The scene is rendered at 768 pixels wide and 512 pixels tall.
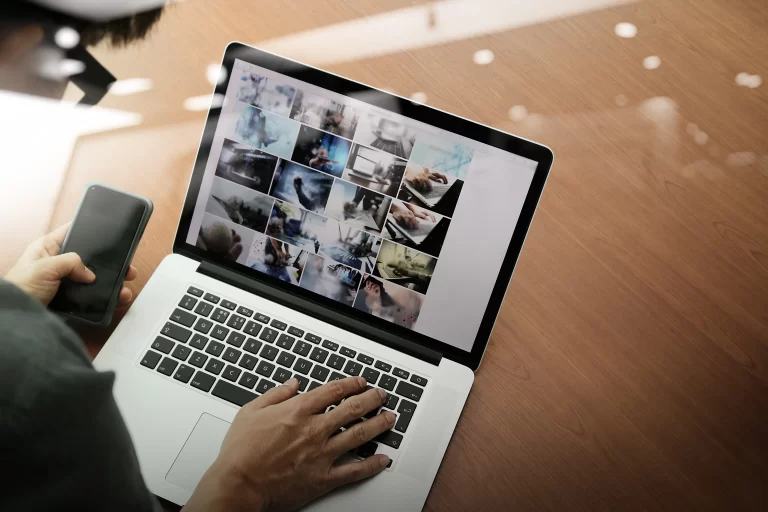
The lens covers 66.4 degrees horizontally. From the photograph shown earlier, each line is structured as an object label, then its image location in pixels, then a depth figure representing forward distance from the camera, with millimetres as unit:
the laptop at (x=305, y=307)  724
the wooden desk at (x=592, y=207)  765
